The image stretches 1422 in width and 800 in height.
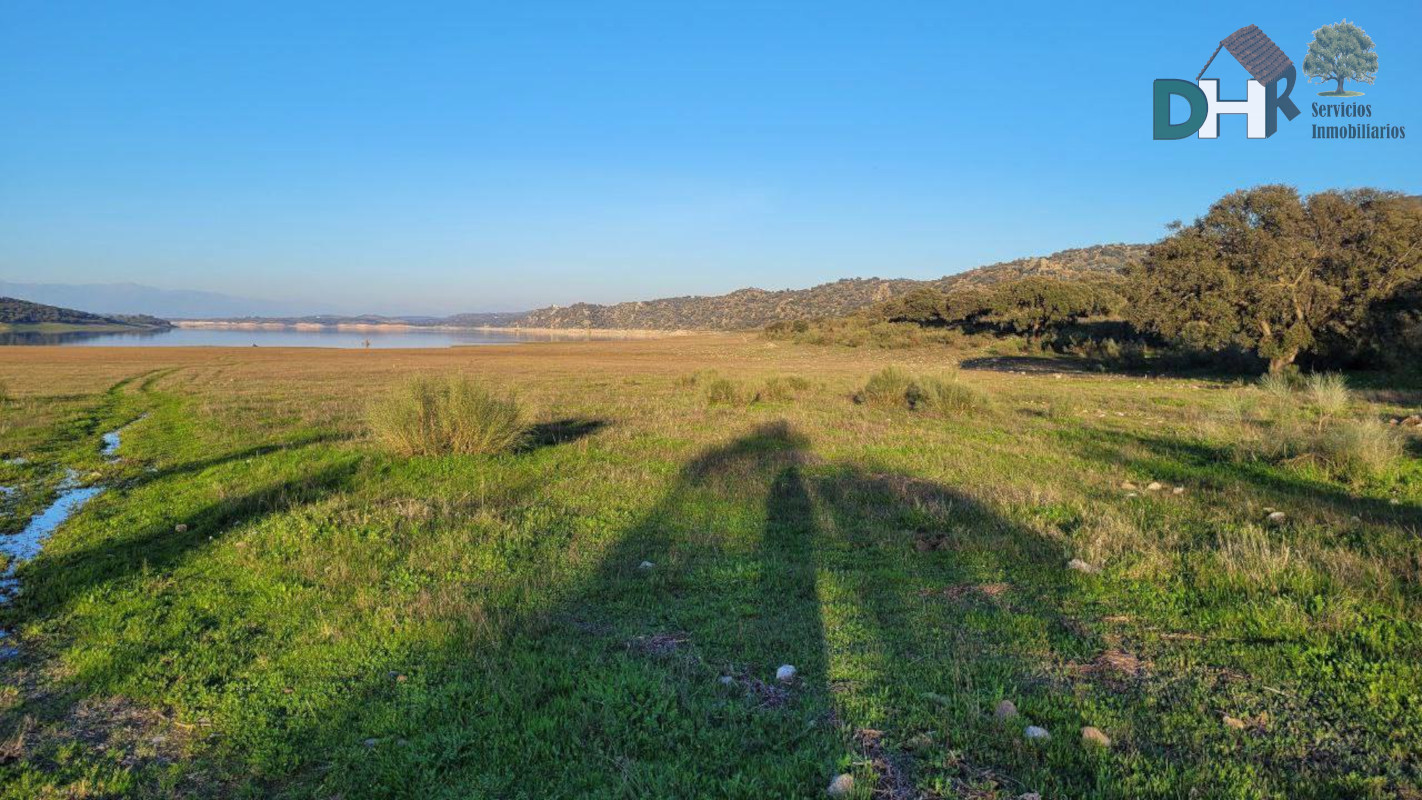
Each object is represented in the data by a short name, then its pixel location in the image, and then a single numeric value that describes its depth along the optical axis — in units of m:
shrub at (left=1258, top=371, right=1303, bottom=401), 18.16
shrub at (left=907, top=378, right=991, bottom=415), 19.28
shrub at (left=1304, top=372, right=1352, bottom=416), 15.73
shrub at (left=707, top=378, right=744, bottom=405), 23.06
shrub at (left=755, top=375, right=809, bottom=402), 23.75
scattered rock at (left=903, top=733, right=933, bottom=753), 3.88
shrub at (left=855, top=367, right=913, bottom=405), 21.19
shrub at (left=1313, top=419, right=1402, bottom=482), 10.13
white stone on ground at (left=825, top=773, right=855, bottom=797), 3.49
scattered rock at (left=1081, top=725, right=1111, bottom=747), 3.82
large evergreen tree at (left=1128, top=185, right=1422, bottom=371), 24.97
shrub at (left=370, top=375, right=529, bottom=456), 13.41
